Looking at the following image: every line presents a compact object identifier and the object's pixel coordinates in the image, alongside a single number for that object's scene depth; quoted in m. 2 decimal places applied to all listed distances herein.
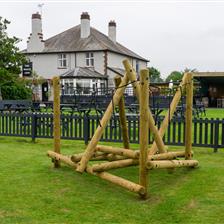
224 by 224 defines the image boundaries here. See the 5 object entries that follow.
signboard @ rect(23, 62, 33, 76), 30.31
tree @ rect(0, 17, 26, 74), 27.18
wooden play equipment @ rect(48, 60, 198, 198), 5.65
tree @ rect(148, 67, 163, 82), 77.88
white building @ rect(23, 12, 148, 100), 41.69
